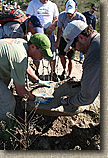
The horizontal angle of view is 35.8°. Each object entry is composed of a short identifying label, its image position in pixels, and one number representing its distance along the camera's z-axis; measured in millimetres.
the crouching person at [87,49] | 2082
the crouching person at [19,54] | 2318
